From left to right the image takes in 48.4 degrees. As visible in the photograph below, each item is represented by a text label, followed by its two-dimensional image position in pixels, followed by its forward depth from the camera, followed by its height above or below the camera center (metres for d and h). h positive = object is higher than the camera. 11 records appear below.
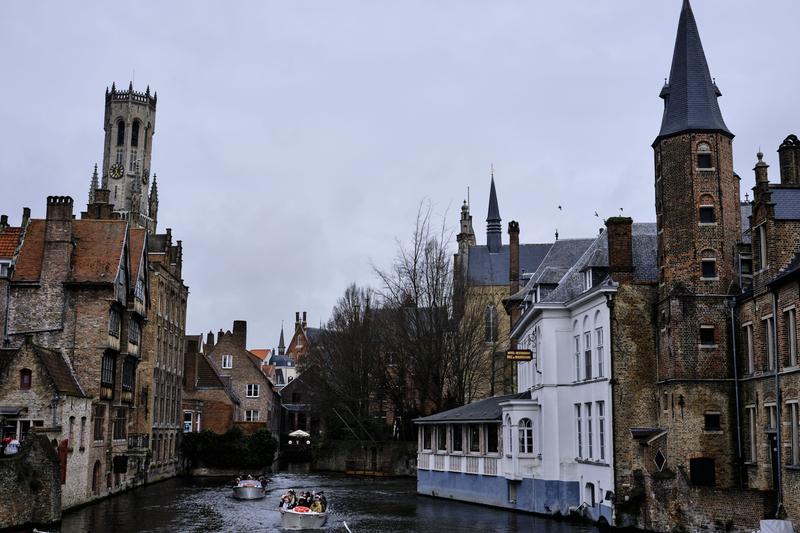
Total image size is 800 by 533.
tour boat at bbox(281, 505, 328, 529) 33.19 -3.64
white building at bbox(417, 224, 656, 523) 34.28 +0.28
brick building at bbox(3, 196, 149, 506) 41.22 +5.06
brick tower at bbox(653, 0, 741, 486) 30.58 +5.34
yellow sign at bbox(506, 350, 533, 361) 40.94 +3.05
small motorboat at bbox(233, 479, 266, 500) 45.69 -3.58
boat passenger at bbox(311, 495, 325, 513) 34.38 -3.31
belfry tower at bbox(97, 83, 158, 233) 146.50 +44.83
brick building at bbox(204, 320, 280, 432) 86.75 +3.97
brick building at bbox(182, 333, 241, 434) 75.12 +1.69
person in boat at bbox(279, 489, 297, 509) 34.38 -3.12
